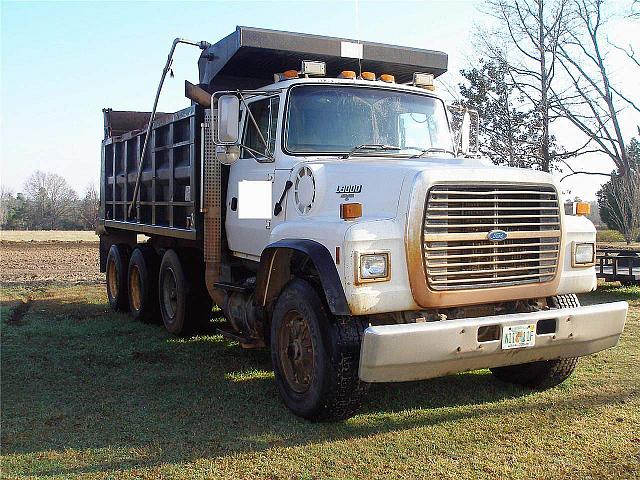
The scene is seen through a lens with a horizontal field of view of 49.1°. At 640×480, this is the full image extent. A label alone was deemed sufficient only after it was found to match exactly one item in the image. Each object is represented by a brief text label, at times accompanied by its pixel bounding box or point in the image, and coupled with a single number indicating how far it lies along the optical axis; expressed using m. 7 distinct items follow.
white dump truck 4.73
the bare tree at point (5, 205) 59.83
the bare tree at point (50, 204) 64.44
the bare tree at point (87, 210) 57.56
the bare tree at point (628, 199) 25.66
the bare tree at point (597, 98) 29.06
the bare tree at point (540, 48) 26.67
